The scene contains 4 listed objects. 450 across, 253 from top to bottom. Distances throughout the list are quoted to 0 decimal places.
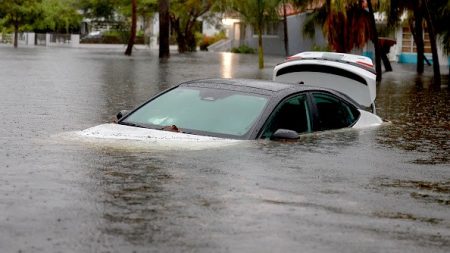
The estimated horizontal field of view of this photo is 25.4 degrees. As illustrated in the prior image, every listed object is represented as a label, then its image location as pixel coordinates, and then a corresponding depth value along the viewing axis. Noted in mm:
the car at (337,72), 15523
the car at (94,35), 87206
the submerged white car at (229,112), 10766
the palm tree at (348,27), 38188
